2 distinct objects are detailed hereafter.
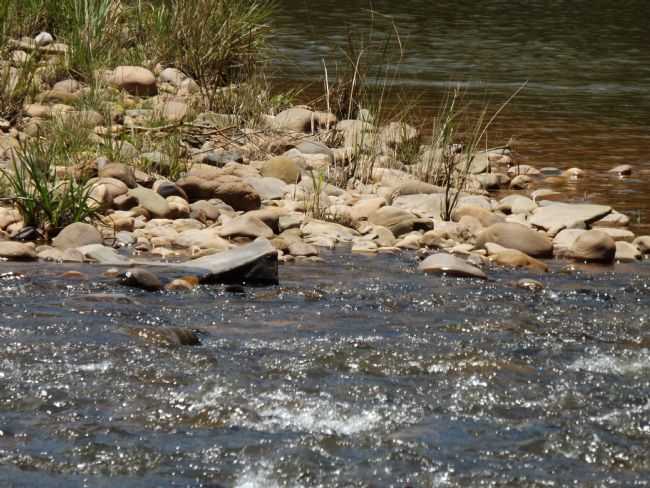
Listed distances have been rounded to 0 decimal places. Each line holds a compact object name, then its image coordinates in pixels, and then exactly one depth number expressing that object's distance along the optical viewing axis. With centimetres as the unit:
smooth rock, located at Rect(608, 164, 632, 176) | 2016
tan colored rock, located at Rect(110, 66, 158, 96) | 2117
